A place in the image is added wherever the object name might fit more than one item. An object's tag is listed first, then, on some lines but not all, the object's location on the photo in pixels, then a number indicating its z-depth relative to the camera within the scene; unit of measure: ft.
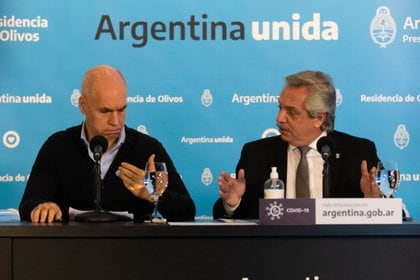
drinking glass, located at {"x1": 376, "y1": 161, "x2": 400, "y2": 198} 17.08
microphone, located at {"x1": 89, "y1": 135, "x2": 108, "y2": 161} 17.33
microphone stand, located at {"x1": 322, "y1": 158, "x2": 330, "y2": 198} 17.47
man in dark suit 21.23
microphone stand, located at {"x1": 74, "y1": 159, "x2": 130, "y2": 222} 16.99
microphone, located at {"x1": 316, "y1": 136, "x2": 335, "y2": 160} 17.62
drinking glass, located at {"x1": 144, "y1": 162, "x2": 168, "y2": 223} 16.55
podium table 15.11
